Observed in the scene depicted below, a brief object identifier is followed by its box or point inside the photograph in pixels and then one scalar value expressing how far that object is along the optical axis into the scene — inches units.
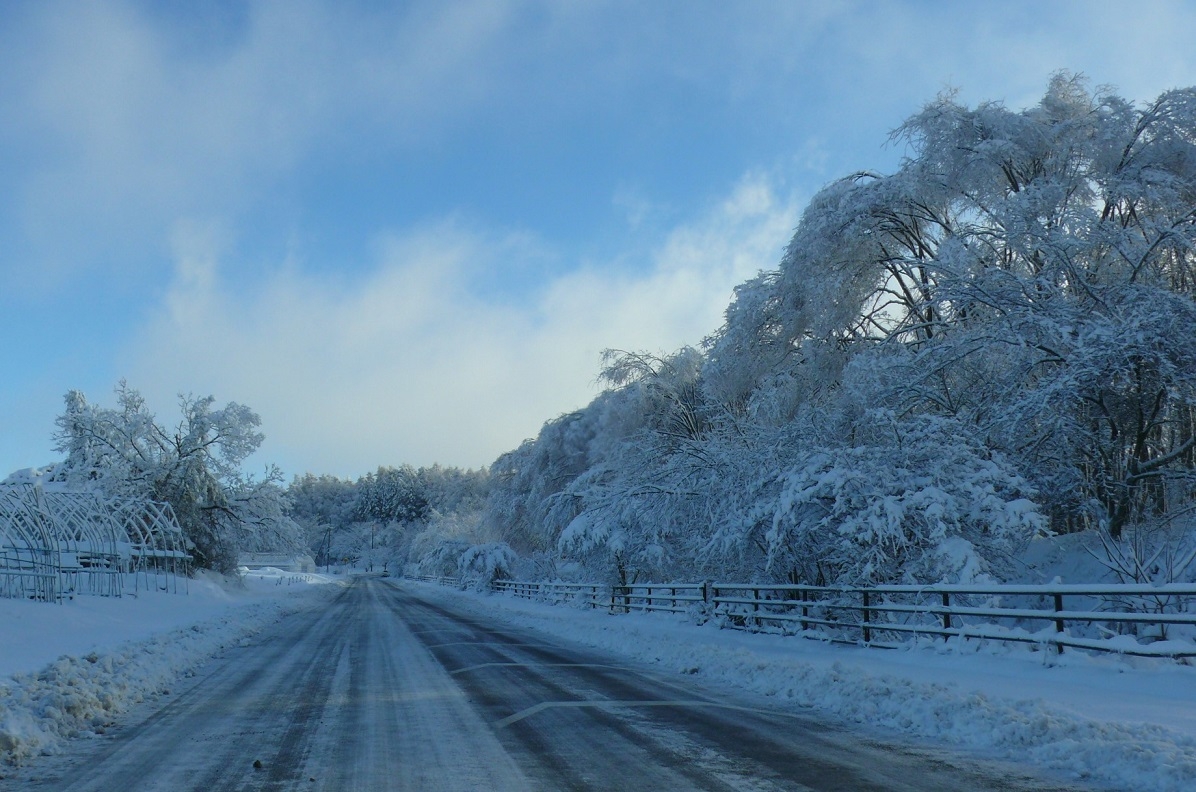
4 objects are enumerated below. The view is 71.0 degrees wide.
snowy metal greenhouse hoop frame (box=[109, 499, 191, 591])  1566.2
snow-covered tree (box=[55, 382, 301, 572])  2001.7
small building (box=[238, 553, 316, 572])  4667.8
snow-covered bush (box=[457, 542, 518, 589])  2037.4
